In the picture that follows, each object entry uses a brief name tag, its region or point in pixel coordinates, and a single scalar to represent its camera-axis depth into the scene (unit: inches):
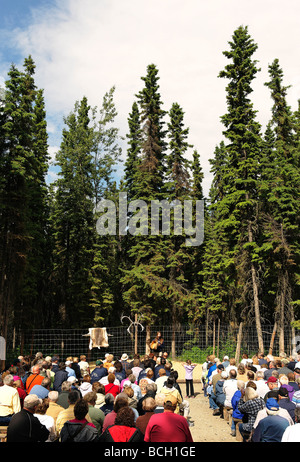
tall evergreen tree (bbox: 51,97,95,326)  1134.4
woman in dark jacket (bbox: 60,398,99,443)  166.2
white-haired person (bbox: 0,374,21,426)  253.9
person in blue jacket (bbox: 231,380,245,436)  321.7
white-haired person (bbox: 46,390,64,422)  237.9
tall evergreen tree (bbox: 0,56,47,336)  766.5
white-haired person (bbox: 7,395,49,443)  186.5
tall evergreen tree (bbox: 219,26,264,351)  804.6
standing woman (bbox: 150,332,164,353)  625.0
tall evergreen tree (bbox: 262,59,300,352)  815.7
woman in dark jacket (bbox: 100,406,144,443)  155.5
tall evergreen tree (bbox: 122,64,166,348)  974.4
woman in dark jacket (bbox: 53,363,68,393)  343.8
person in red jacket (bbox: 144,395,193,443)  162.1
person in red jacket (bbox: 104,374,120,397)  286.2
